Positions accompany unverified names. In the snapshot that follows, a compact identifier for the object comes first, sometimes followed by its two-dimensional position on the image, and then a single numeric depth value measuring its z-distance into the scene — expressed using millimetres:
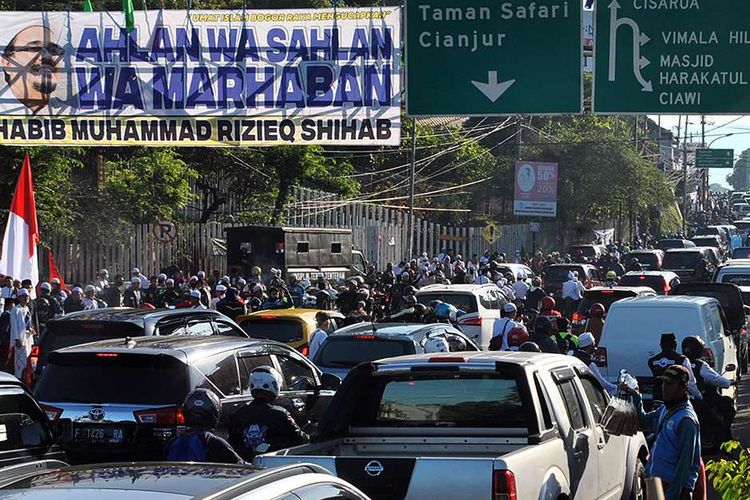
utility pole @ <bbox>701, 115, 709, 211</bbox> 101312
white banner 20078
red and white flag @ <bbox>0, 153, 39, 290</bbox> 20453
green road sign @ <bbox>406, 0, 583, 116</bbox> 17984
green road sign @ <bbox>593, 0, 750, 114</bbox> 17938
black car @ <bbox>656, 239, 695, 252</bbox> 50438
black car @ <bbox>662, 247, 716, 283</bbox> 37438
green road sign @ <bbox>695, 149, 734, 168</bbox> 82250
